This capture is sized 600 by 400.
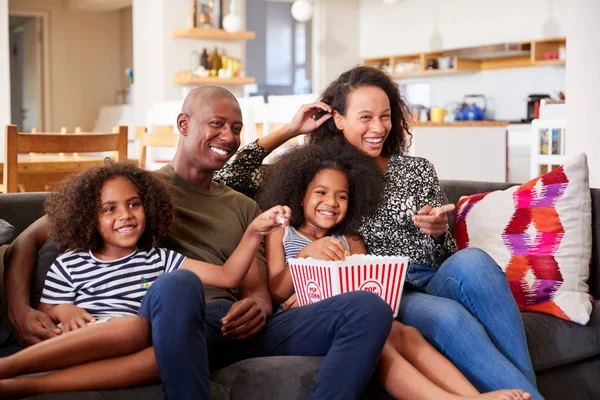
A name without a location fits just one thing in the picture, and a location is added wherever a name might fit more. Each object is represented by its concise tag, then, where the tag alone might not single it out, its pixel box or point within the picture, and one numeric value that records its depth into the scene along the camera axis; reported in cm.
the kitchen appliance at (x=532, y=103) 746
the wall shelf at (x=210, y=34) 734
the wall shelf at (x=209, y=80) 736
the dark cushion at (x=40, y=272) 202
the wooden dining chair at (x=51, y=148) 347
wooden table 374
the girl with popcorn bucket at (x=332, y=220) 183
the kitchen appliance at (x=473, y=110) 812
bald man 162
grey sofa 178
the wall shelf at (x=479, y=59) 770
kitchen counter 678
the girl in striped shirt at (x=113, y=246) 186
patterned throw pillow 239
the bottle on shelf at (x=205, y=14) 753
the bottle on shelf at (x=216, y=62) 763
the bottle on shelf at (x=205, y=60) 759
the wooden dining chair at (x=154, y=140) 439
